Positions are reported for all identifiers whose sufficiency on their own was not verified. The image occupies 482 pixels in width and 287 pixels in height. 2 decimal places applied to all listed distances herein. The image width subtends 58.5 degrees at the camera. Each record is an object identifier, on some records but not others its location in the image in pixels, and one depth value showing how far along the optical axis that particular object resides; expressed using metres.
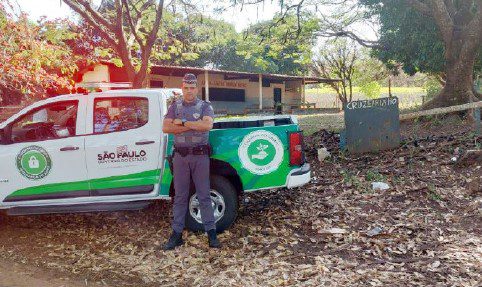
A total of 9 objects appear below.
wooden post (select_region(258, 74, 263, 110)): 29.67
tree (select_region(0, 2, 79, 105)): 8.12
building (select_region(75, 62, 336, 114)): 22.22
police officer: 4.65
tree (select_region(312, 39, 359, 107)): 37.41
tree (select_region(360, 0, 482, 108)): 10.52
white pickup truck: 5.05
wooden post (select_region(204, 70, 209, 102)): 26.25
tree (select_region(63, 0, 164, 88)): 8.90
